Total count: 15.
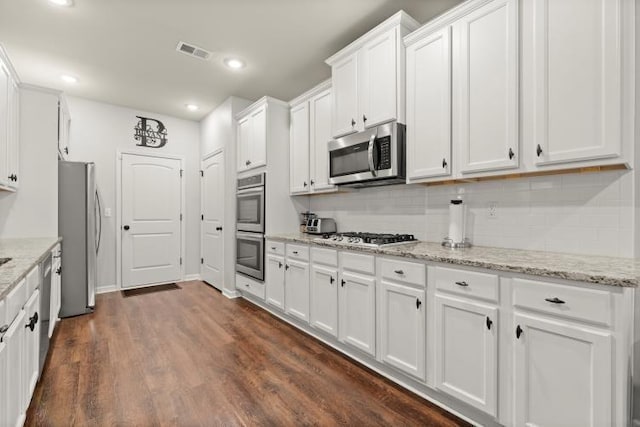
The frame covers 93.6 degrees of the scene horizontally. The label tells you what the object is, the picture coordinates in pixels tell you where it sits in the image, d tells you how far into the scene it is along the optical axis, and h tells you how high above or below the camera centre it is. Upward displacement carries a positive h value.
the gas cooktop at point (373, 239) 2.28 -0.21
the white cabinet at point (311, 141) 3.17 +0.82
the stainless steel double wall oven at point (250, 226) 3.58 -0.16
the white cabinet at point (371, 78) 2.33 +1.15
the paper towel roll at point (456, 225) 2.15 -0.08
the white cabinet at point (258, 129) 3.60 +1.06
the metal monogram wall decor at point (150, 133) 4.73 +1.29
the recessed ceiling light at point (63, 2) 2.25 +1.59
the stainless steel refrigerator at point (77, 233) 3.30 -0.22
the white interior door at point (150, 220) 4.62 -0.10
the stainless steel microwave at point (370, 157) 2.34 +0.48
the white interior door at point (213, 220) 4.44 -0.10
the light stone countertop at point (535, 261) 1.23 -0.24
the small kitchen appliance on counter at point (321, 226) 3.28 -0.14
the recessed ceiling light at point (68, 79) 3.54 +1.61
